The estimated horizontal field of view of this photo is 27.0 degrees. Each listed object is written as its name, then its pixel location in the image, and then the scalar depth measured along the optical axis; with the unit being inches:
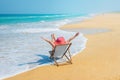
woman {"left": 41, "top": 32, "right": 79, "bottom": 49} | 316.2
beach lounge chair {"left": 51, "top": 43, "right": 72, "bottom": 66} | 310.4
